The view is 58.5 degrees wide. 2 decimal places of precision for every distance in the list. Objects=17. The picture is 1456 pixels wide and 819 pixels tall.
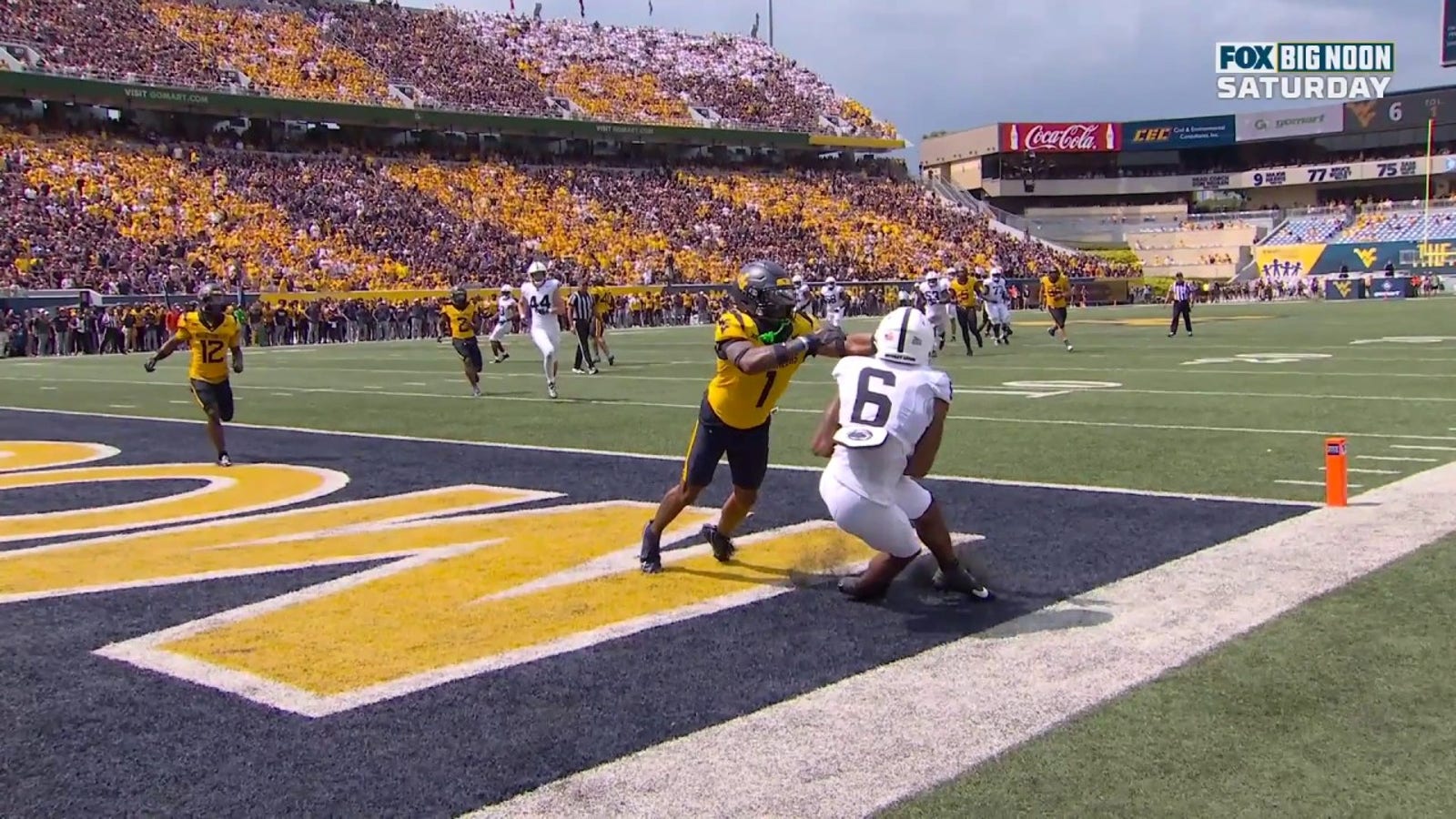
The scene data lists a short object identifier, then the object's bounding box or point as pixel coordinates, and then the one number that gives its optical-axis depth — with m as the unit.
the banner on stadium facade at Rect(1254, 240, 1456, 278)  59.28
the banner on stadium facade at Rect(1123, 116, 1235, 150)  84.19
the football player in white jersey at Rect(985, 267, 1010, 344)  25.53
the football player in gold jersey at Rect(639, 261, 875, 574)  5.66
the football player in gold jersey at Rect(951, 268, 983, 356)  23.28
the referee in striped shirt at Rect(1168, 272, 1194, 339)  25.86
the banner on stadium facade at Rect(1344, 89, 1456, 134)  75.25
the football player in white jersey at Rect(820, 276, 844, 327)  25.54
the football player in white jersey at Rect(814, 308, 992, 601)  5.49
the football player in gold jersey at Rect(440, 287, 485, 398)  16.98
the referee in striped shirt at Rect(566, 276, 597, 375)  20.78
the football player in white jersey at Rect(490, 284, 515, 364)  21.78
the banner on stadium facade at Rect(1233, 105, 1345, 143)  80.31
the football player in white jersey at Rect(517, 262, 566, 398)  16.61
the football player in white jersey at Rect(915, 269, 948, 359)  20.52
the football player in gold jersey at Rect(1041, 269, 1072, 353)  23.67
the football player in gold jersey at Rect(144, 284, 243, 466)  11.00
